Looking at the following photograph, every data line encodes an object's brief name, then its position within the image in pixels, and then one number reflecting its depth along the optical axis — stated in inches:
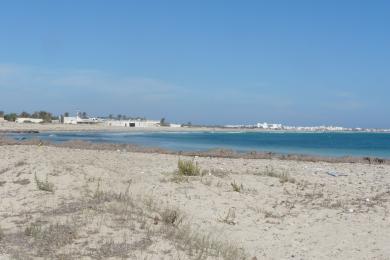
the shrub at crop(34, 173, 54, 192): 463.8
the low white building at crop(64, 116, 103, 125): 5791.3
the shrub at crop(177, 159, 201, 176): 633.0
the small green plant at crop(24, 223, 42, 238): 354.7
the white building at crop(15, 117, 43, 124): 4960.6
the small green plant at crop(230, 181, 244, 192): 582.2
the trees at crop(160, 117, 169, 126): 7226.9
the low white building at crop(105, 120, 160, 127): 6023.6
